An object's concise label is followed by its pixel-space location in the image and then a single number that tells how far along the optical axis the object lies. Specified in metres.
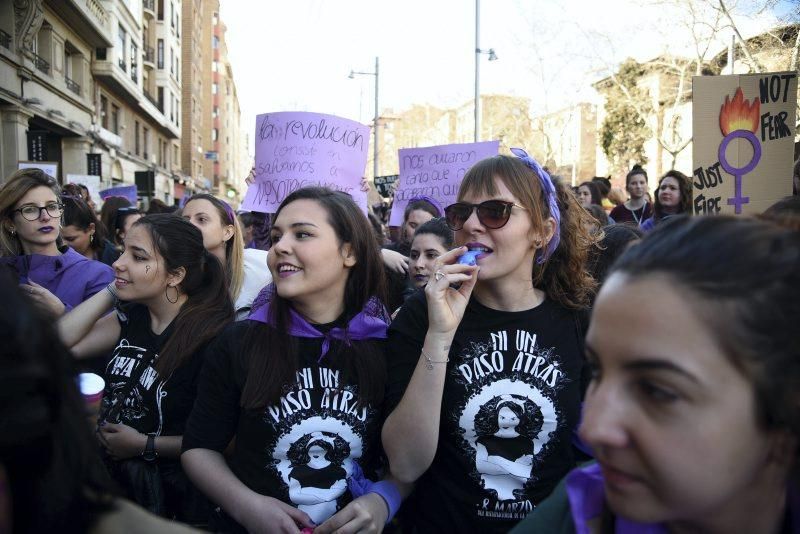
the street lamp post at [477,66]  16.73
